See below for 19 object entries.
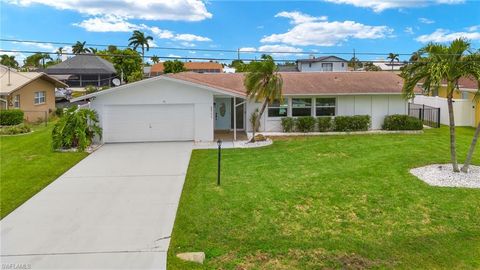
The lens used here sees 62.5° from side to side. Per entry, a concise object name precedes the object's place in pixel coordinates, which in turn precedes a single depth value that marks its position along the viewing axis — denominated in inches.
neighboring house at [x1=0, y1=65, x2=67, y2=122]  1021.2
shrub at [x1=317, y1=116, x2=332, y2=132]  879.1
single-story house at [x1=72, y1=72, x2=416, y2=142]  772.0
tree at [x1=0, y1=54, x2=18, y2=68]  3008.9
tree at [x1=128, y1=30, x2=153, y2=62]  2699.3
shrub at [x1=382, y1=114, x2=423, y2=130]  876.0
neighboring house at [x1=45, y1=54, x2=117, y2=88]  2395.4
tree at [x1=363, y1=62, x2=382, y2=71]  2647.9
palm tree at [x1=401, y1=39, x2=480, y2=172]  466.6
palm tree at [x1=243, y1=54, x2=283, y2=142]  725.3
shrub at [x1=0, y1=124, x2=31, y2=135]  887.1
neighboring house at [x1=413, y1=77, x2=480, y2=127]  974.4
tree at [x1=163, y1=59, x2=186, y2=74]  2230.6
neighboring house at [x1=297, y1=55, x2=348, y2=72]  2704.2
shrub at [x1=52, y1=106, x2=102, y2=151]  690.2
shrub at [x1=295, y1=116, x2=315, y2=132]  871.7
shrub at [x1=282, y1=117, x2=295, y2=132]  874.1
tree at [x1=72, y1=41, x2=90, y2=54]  3096.0
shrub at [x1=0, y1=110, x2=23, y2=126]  952.9
